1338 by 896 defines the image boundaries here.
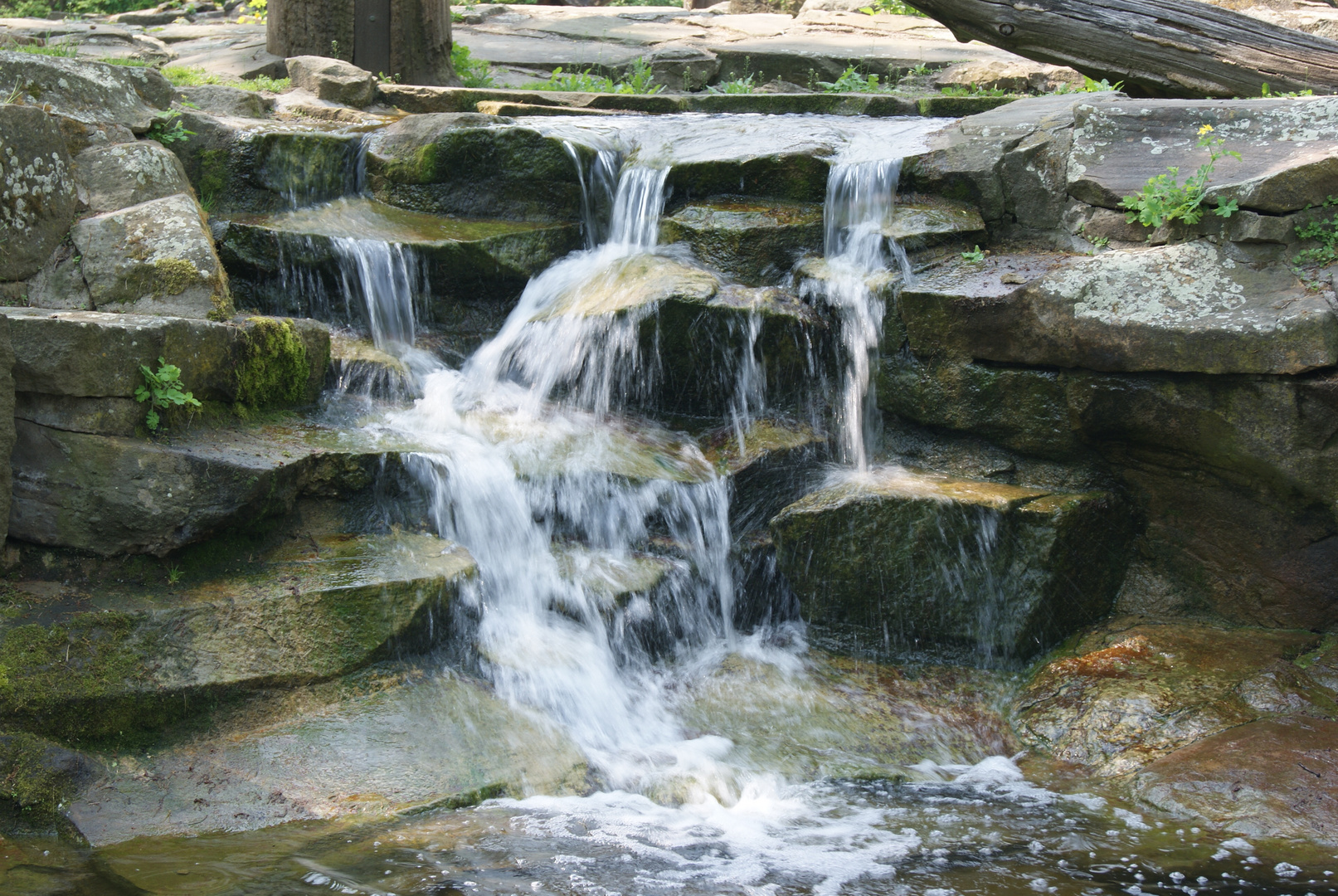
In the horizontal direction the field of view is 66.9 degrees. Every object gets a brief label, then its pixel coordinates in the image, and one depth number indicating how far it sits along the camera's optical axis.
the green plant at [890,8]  13.40
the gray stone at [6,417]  3.63
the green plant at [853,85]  8.96
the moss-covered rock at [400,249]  5.87
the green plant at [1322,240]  4.47
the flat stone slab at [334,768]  3.35
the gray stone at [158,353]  3.87
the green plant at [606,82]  9.16
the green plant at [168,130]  5.92
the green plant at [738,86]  9.41
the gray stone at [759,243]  5.93
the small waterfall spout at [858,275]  5.39
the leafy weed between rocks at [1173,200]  4.73
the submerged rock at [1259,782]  3.49
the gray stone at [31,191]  4.68
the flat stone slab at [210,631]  3.55
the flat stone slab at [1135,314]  4.32
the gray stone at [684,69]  10.52
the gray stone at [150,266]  4.80
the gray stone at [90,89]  5.20
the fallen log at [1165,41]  6.08
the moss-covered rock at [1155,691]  4.12
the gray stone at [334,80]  7.84
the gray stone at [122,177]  5.21
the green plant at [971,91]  8.68
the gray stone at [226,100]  7.14
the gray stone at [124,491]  3.90
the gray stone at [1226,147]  4.57
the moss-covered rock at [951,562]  4.67
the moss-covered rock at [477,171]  6.55
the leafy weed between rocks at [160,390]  4.09
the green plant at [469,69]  9.41
